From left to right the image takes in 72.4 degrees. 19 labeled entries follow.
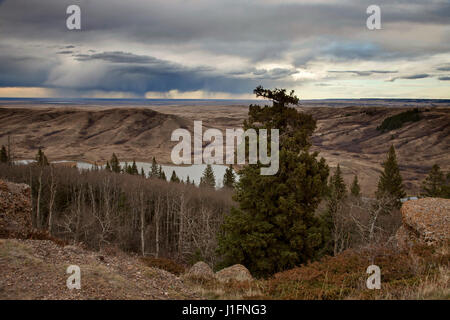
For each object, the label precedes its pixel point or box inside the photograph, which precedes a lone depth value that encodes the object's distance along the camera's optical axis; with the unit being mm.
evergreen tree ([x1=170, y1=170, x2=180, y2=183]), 85812
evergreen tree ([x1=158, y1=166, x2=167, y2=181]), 93562
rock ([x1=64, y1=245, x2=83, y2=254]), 12156
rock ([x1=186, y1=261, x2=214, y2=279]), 12235
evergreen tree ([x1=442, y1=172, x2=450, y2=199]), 47619
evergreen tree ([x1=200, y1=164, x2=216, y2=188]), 87350
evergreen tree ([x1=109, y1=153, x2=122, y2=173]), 96250
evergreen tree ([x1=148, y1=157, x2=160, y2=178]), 94175
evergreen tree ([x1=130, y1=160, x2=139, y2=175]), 92988
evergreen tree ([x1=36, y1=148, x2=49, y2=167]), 79100
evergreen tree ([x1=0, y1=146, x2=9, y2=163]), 80712
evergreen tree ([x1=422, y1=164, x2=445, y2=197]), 56812
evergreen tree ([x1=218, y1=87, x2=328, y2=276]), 17766
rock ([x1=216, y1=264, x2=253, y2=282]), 13250
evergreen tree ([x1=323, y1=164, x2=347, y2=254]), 32781
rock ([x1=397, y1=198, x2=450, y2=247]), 13344
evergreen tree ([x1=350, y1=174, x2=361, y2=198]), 70400
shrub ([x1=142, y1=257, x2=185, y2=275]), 14031
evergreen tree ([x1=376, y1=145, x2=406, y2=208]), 62031
